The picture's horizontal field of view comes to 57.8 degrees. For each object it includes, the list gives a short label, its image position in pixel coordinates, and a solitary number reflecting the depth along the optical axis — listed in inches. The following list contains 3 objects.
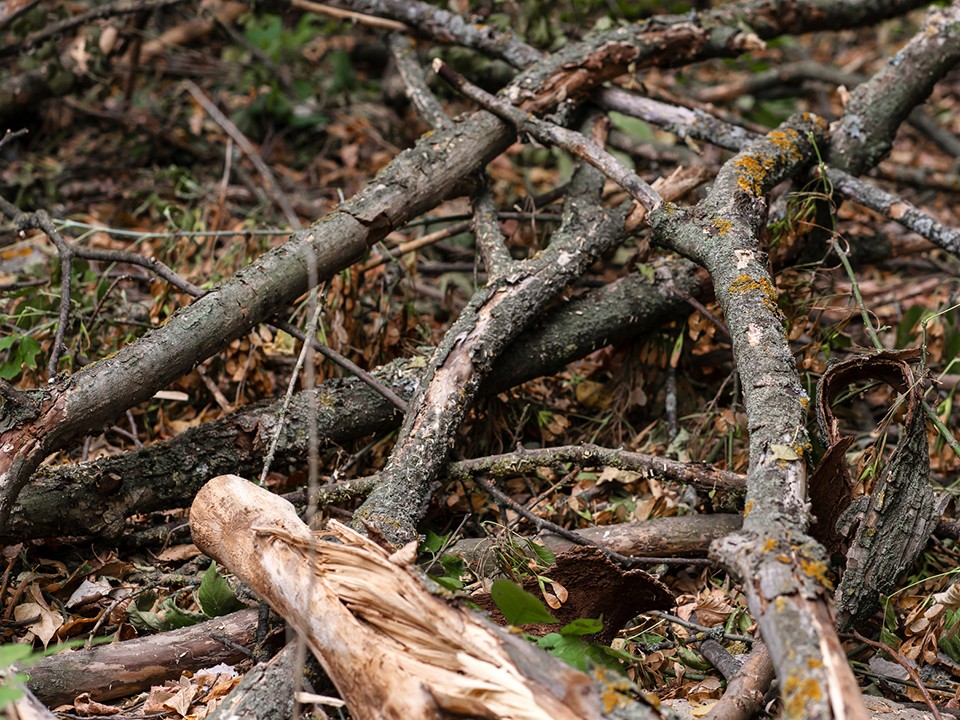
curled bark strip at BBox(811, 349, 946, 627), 88.4
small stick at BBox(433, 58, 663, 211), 115.5
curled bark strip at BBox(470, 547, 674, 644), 85.9
